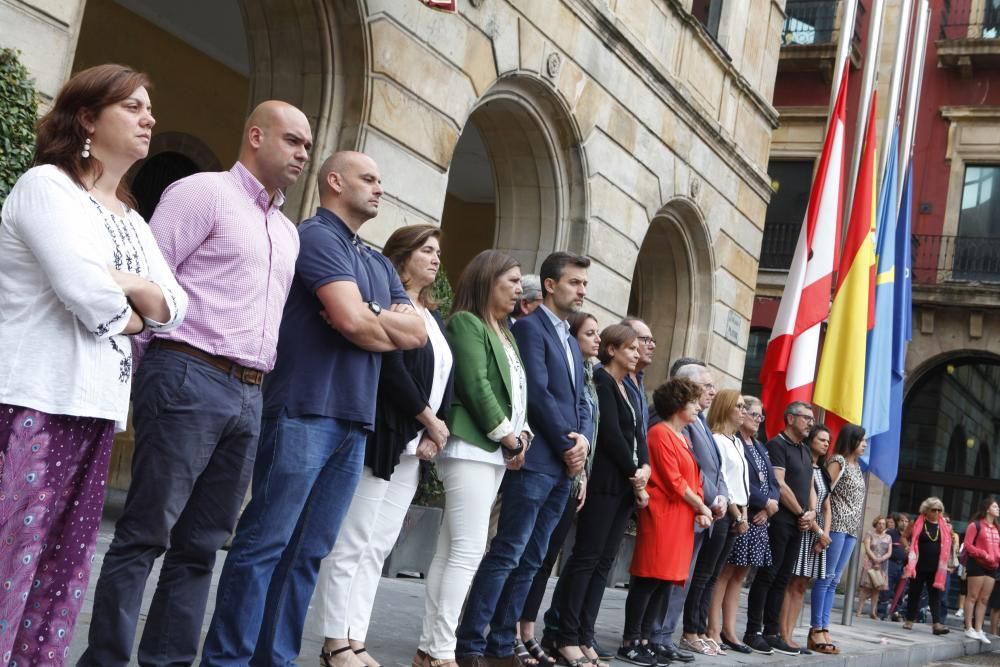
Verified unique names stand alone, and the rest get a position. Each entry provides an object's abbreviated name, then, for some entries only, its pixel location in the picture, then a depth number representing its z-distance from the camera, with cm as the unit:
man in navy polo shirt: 409
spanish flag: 1099
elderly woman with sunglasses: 1602
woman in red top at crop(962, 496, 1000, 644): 1614
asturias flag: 1166
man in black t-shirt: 867
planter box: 956
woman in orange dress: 699
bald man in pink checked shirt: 347
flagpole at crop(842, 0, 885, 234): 1174
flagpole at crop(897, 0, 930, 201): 1304
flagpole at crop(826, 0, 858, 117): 1175
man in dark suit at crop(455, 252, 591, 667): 556
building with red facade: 2483
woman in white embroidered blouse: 299
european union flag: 1205
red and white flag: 1112
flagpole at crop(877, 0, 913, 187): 1223
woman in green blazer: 520
